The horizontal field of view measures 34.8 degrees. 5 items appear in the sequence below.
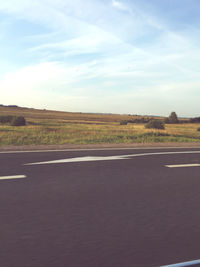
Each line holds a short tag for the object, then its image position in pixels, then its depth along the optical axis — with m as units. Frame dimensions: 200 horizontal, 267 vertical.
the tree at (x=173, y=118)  81.16
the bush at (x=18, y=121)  43.88
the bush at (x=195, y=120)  88.00
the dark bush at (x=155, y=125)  40.53
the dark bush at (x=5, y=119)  50.67
